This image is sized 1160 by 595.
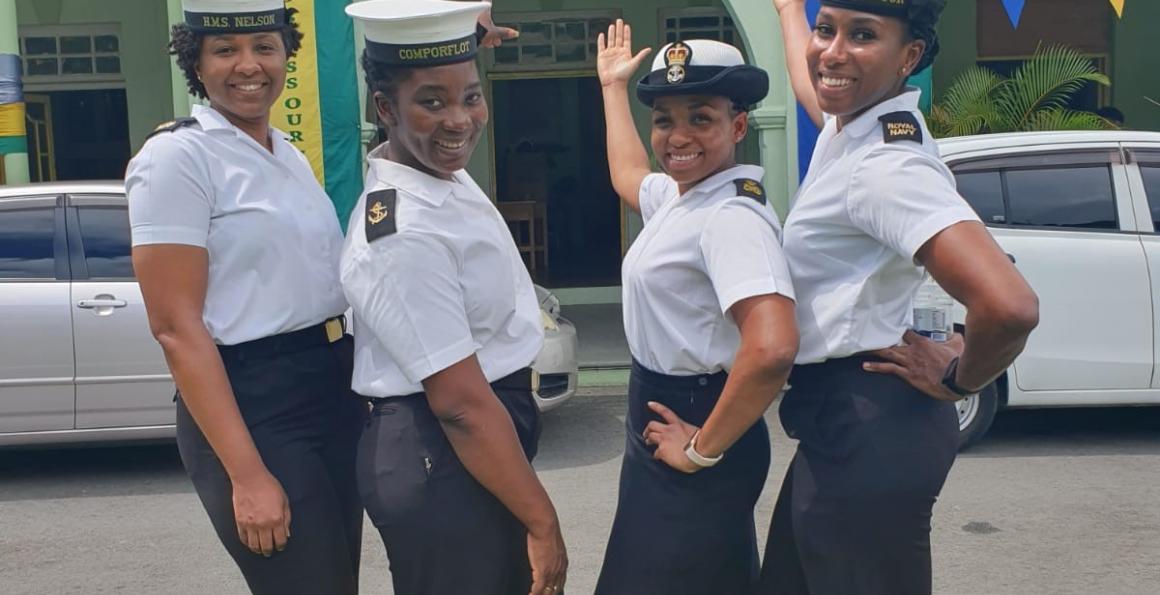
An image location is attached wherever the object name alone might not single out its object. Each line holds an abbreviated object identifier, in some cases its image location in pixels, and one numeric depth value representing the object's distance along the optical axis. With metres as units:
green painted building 12.69
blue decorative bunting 8.50
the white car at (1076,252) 6.58
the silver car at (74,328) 6.34
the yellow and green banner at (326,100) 8.95
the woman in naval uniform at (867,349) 2.49
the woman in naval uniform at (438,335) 2.38
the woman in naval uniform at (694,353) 2.55
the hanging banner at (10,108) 8.60
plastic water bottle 2.67
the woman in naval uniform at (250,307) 2.48
